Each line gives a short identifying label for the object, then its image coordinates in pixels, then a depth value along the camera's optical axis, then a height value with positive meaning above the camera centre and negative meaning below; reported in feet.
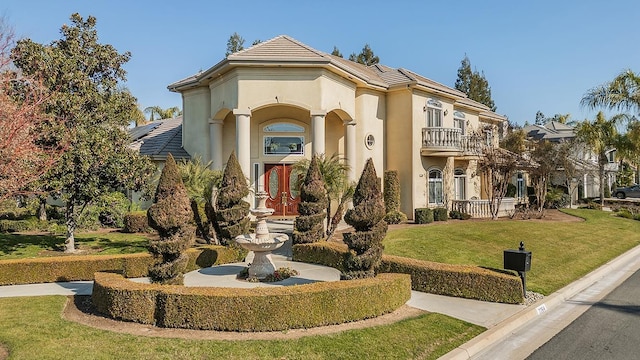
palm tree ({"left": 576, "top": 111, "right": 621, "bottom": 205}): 106.93 +13.81
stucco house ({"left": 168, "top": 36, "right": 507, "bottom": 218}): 63.05 +12.56
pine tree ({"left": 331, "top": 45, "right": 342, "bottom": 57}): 155.53 +52.25
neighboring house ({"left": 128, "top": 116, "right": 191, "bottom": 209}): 75.43 +9.66
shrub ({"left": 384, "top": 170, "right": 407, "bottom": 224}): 72.62 -0.46
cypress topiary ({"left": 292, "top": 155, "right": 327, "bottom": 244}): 46.60 -2.22
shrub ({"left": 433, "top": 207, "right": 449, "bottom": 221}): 74.08 -4.60
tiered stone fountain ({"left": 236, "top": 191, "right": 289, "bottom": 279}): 36.47 -4.73
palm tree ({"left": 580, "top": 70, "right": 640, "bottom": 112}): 97.96 +23.10
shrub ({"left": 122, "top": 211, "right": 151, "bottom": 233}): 65.00 -4.95
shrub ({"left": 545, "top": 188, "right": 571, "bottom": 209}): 102.83 -2.91
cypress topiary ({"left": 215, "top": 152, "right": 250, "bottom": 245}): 45.96 -1.59
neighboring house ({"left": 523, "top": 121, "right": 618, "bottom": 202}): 126.52 +7.37
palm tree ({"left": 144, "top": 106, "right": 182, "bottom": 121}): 166.61 +32.93
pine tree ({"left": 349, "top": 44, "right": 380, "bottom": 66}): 159.53 +51.89
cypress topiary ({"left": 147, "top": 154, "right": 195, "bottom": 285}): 29.60 -2.61
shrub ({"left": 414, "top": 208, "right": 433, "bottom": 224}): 70.64 -4.60
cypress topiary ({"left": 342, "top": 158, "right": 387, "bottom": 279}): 31.17 -2.94
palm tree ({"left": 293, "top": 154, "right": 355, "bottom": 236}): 51.26 +0.98
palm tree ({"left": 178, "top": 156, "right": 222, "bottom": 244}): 50.37 +0.88
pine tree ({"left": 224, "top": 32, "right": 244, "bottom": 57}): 161.17 +58.26
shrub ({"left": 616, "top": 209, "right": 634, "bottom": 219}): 93.71 -6.10
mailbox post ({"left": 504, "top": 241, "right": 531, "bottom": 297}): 32.35 -5.79
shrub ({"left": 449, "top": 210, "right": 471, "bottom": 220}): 76.87 -4.91
